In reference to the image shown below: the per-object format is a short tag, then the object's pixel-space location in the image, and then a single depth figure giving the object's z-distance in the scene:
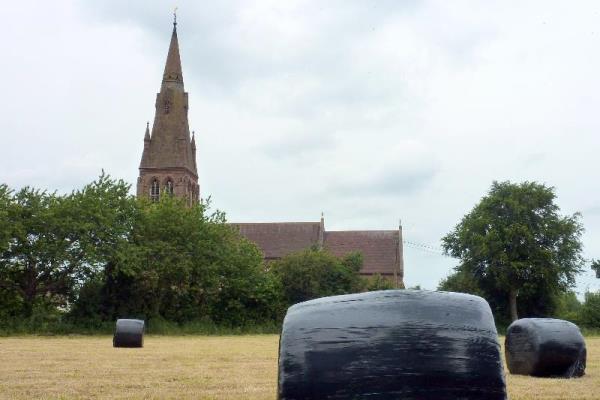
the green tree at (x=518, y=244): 48.31
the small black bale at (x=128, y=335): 21.69
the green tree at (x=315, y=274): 48.78
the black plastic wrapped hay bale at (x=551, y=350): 12.03
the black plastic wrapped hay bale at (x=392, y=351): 4.46
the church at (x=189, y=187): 79.38
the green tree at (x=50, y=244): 35.50
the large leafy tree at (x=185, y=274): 38.56
